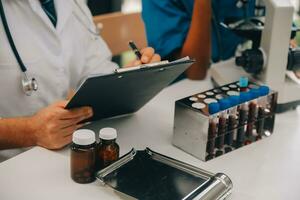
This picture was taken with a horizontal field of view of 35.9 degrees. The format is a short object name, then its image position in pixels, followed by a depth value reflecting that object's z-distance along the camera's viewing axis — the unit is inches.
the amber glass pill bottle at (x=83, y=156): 38.0
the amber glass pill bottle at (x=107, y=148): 39.3
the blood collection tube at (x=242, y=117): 46.1
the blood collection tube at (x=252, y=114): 46.9
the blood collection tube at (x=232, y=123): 45.0
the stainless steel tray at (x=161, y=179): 37.2
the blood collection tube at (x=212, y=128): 42.8
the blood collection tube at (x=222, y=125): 44.0
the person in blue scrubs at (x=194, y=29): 65.1
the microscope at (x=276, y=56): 54.2
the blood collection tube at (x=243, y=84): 48.8
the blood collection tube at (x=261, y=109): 47.8
